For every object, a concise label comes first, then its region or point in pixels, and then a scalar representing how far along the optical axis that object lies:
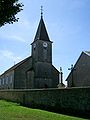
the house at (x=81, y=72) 19.50
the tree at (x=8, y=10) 5.51
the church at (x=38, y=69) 22.70
